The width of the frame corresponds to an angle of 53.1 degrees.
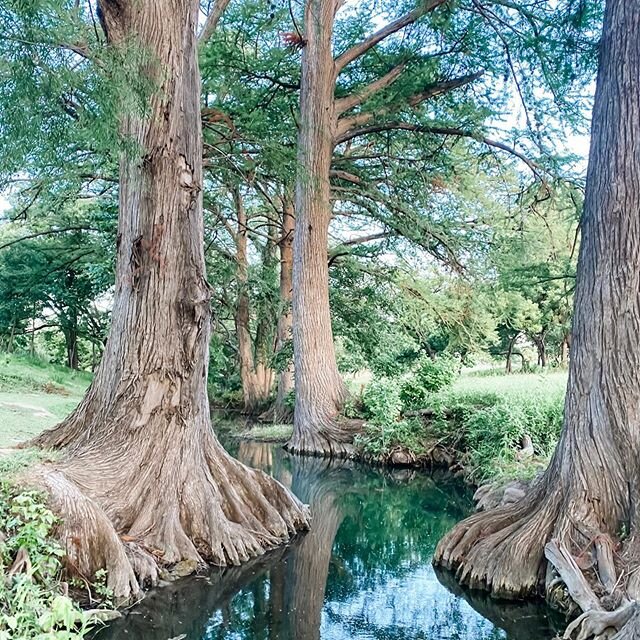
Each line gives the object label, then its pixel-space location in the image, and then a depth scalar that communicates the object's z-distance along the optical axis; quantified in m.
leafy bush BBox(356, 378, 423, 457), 12.00
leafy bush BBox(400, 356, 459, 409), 12.86
